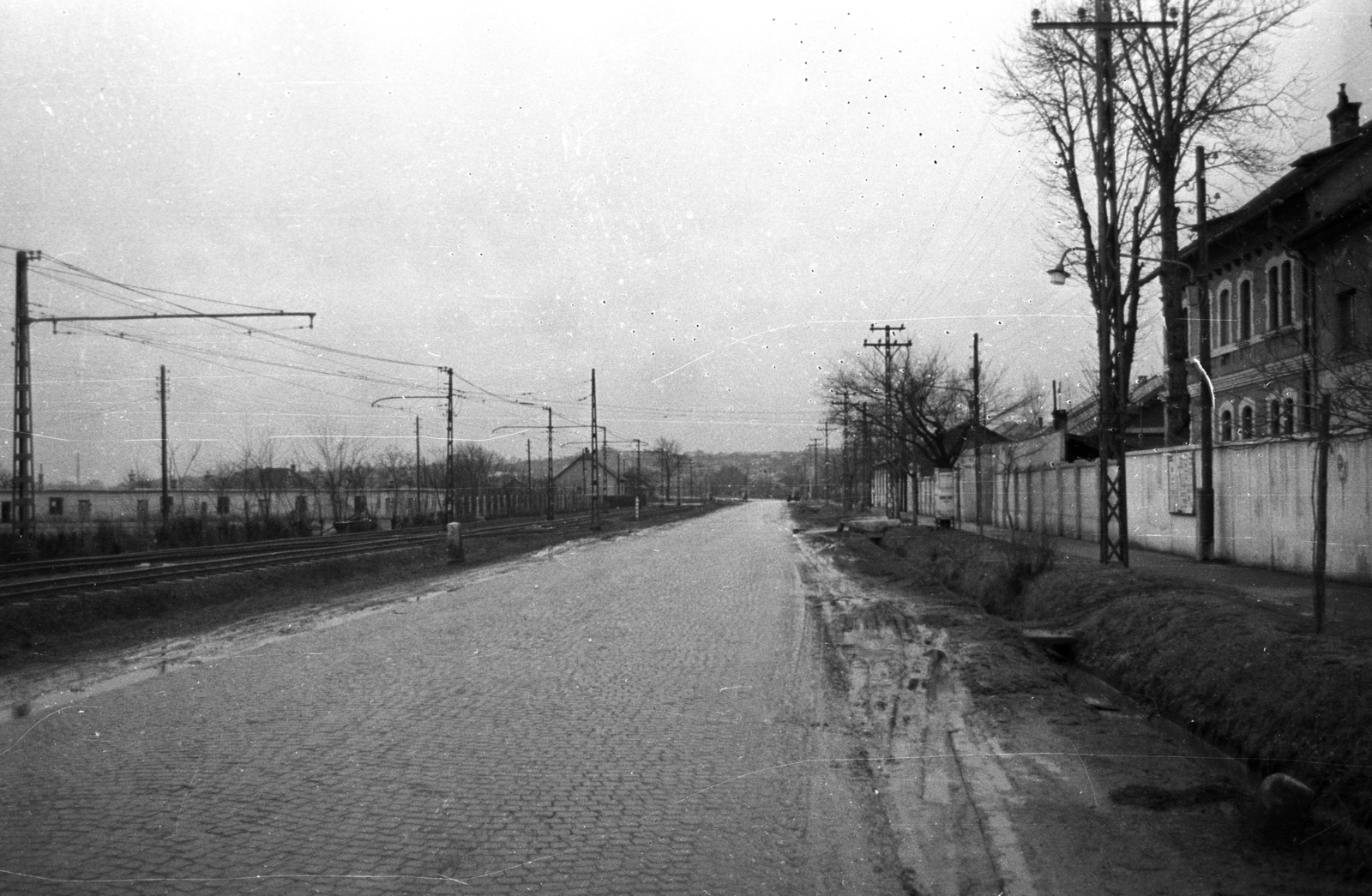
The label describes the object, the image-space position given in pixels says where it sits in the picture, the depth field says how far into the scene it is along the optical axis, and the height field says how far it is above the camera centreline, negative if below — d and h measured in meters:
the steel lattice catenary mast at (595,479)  52.88 -0.53
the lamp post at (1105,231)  18.50 +4.17
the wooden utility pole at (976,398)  39.41 +2.56
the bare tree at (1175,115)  26.81 +8.69
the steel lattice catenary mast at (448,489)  49.00 -0.84
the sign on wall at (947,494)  52.91 -1.42
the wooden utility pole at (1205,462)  20.36 +0.02
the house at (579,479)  145.48 -1.70
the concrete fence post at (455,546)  31.00 -2.21
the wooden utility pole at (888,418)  57.28 +2.62
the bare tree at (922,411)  57.59 +3.12
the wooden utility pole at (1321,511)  8.65 -0.40
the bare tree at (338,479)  66.56 -0.63
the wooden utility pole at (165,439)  43.88 +1.50
